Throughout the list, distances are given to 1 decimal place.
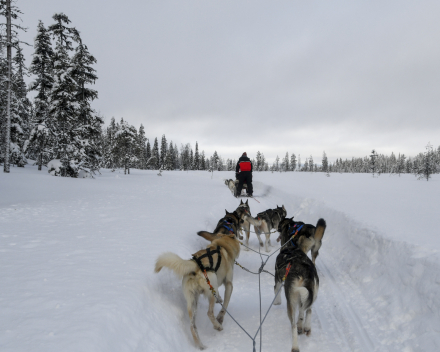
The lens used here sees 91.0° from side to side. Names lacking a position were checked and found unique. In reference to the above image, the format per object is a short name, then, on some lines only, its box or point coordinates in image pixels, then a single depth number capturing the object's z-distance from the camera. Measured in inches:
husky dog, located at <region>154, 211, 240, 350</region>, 104.0
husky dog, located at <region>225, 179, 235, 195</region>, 707.3
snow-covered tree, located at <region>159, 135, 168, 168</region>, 2868.1
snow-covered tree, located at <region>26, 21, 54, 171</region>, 770.2
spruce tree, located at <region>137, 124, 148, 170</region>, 2616.1
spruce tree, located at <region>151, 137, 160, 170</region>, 2885.8
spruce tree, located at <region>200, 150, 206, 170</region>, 3275.1
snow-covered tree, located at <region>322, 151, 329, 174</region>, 3671.8
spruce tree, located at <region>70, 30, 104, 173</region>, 712.4
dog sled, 594.5
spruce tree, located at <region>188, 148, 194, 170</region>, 3149.9
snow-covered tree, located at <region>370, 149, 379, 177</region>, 2364.9
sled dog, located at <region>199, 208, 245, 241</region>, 194.9
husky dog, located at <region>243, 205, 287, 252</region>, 260.4
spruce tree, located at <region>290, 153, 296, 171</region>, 3702.8
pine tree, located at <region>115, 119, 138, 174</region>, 1242.0
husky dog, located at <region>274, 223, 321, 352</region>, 107.9
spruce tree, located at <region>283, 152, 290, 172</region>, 3757.4
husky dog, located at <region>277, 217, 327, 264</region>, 180.5
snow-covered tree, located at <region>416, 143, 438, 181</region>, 1278.5
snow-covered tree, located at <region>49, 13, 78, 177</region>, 660.1
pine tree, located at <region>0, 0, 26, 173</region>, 526.5
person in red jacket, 559.5
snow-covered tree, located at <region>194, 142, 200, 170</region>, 3101.6
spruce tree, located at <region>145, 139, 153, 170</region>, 2803.4
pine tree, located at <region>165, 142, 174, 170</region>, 2527.1
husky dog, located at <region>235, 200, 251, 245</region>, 256.4
